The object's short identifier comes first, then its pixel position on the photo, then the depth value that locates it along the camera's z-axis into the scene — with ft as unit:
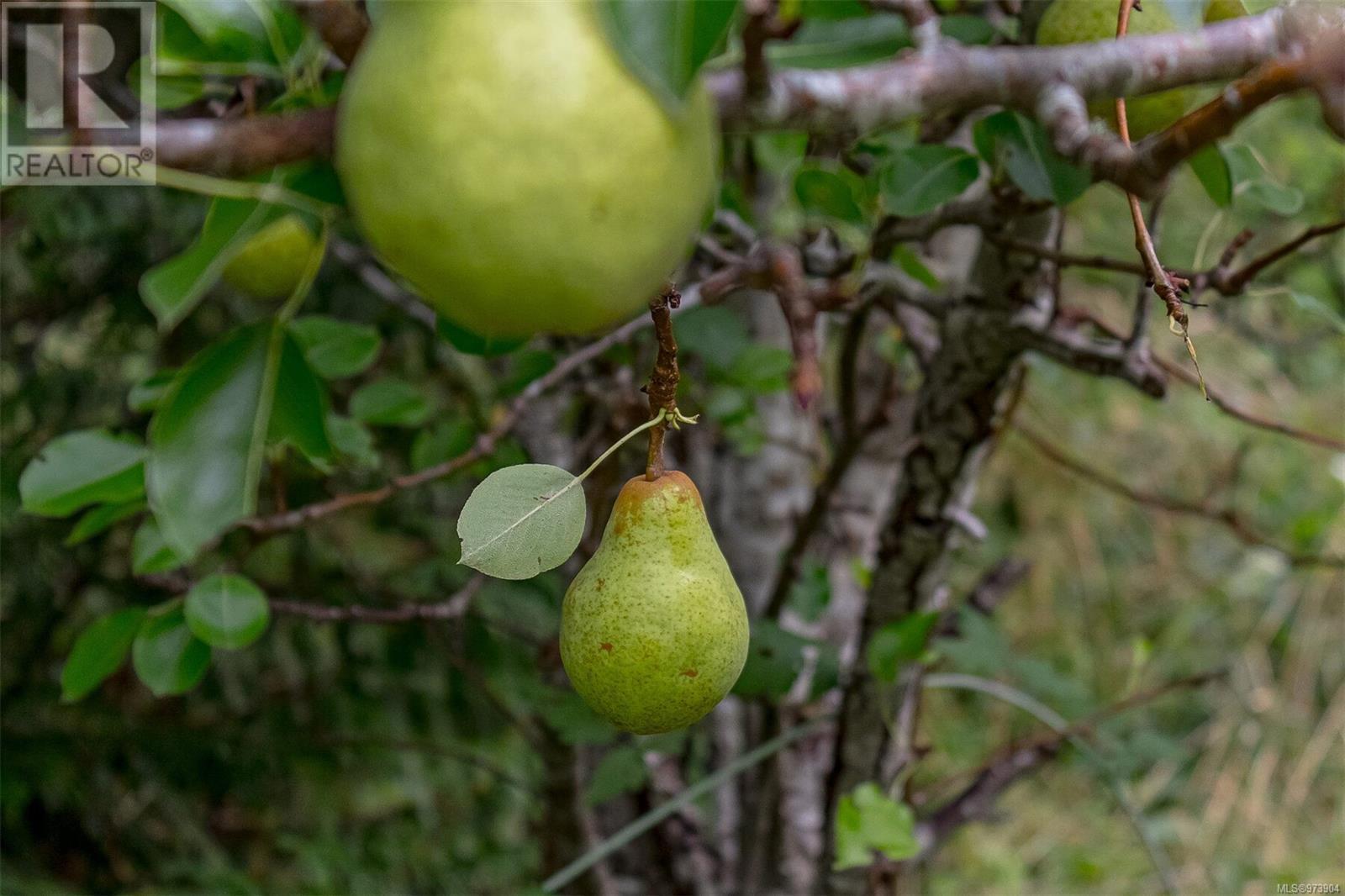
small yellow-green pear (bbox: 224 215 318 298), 2.54
